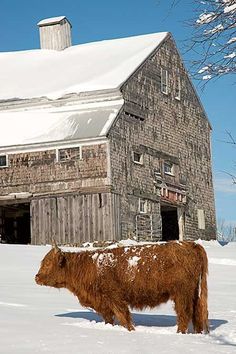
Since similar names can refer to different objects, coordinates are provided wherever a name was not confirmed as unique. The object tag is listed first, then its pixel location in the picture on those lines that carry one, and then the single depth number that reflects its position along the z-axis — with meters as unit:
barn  42.56
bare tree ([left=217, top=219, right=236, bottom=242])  179.45
